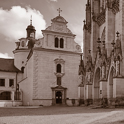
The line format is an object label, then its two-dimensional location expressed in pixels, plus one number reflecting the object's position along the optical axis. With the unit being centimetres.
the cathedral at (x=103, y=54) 2293
